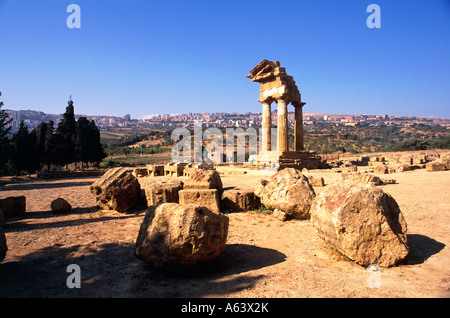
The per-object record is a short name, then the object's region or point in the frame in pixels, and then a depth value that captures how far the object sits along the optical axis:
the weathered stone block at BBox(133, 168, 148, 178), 16.39
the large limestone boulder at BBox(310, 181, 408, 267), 3.66
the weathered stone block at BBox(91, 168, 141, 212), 7.13
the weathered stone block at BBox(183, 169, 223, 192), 7.19
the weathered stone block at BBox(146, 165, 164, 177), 16.36
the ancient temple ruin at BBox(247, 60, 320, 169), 17.31
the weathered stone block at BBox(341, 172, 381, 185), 9.58
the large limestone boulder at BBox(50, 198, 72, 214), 7.12
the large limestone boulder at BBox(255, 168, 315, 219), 6.10
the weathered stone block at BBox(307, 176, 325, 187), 10.15
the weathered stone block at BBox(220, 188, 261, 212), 7.11
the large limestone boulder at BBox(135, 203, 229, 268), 3.38
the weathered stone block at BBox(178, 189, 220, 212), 6.53
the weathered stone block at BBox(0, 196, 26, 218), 6.73
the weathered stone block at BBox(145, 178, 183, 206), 7.08
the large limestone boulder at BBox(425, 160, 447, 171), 13.80
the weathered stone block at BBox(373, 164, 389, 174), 14.20
